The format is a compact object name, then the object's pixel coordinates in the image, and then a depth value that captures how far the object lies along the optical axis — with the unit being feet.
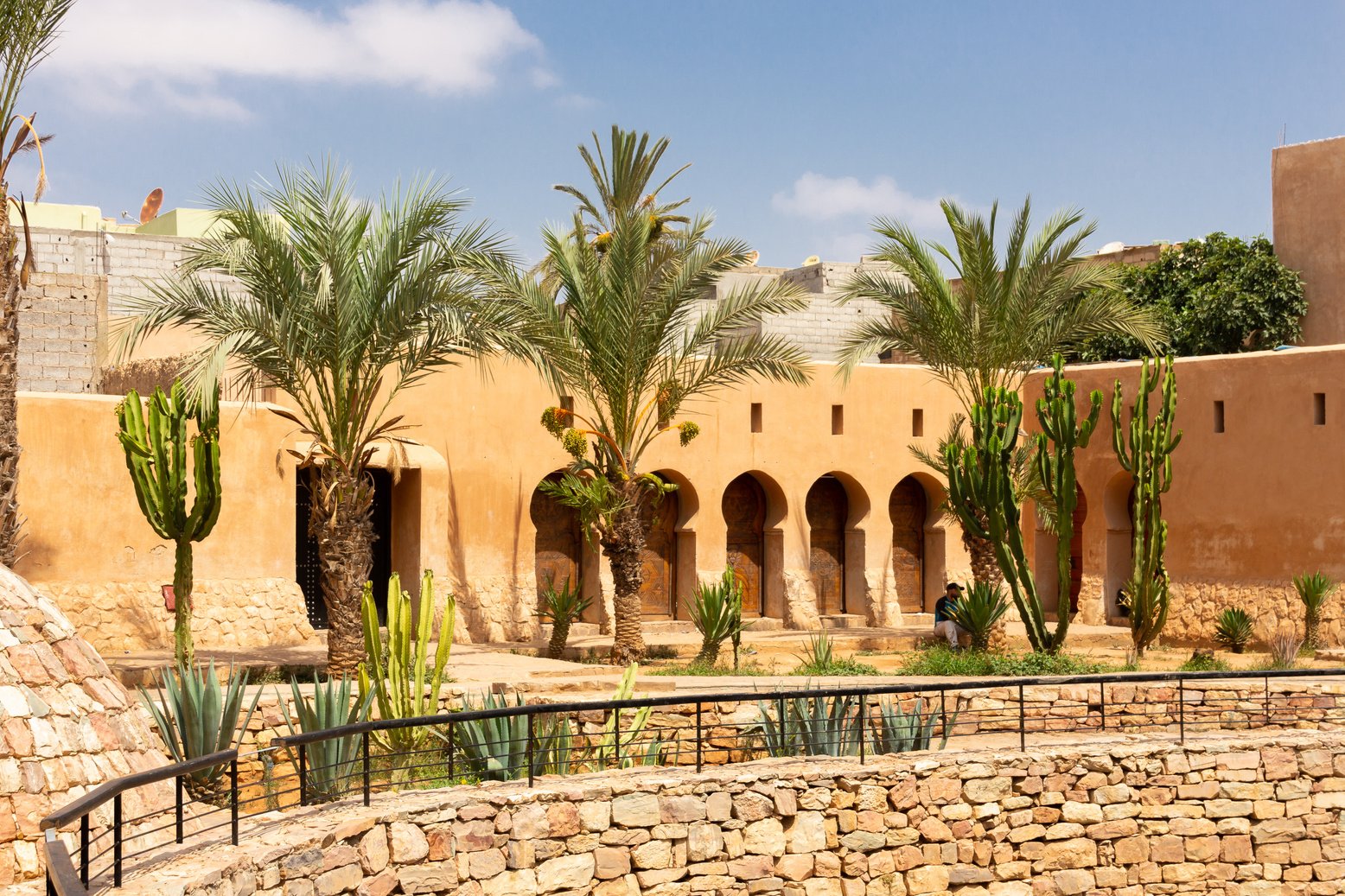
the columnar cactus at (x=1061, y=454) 65.00
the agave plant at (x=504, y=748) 40.98
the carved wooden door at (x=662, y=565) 85.20
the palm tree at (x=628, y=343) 64.34
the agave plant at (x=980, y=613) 68.54
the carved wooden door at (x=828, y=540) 89.97
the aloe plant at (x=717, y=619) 64.80
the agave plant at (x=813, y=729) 45.42
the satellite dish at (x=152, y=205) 134.77
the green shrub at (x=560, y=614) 67.15
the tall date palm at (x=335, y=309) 54.54
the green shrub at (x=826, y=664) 62.69
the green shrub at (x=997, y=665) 62.64
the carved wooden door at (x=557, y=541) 82.07
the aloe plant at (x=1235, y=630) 75.56
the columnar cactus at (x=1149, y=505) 67.77
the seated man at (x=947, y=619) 70.03
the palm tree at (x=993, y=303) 72.79
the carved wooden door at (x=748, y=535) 87.83
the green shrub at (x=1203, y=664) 63.77
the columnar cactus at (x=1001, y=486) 65.10
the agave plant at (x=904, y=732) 46.39
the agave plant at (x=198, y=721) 39.58
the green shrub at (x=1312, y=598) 74.49
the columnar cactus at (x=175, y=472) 50.60
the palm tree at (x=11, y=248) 47.14
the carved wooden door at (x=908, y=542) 92.07
